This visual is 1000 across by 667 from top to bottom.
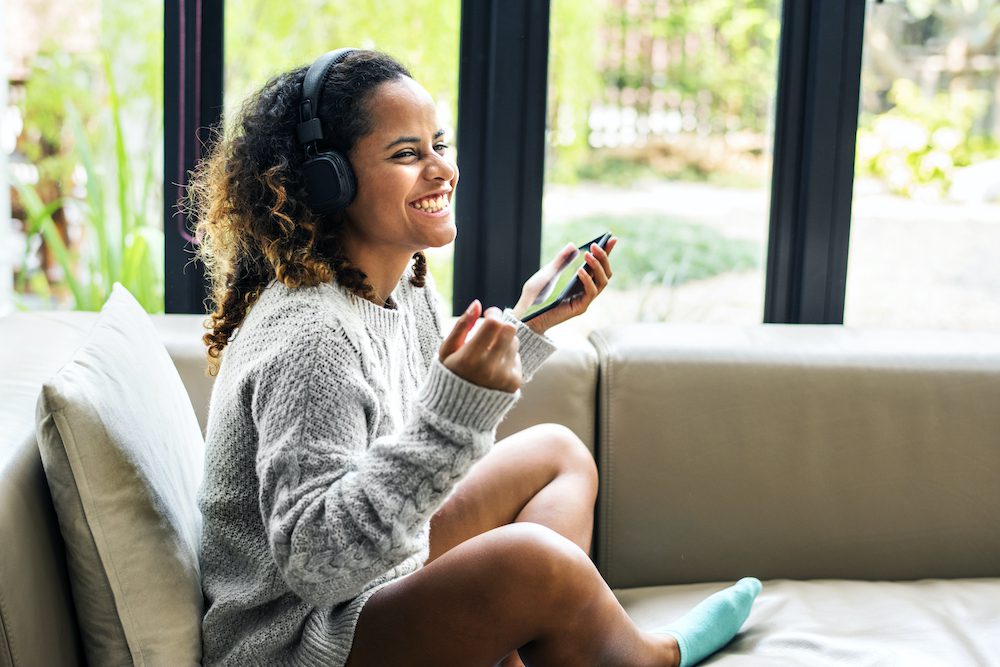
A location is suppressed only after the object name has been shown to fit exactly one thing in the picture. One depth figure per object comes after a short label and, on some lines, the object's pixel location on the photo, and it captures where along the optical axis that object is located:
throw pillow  1.21
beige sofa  1.89
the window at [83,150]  2.13
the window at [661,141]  2.26
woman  1.14
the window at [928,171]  2.31
